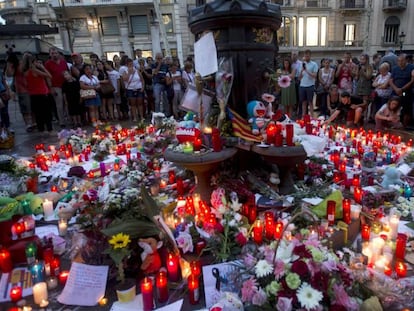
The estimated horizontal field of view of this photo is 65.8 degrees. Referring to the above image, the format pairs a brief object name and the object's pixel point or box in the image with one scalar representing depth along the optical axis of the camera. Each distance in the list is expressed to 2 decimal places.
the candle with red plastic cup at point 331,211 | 2.84
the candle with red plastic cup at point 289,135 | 3.48
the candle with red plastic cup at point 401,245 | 2.44
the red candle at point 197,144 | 3.49
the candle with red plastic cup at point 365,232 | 2.74
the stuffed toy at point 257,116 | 3.72
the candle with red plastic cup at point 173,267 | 2.37
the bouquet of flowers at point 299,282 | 1.69
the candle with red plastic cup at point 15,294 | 2.27
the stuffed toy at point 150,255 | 2.37
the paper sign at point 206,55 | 3.71
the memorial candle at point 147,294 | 2.08
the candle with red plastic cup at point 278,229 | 2.64
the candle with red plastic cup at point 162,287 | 2.19
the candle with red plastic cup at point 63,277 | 2.45
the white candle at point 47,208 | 3.52
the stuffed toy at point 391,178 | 3.79
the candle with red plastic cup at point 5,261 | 2.54
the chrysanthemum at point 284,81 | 3.76
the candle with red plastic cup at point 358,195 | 3.39
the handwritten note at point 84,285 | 2.26
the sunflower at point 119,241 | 2.25
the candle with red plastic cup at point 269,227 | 2.75
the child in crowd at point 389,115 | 6.32
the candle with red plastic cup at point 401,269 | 2.29
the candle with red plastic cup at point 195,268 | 2.19
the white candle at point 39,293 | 2.22
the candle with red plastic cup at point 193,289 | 2.16
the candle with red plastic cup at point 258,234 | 2.71
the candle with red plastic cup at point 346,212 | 2.92
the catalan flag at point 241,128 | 3.63
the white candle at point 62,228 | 3.12
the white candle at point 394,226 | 2.76
